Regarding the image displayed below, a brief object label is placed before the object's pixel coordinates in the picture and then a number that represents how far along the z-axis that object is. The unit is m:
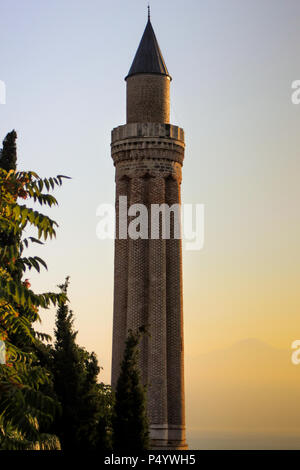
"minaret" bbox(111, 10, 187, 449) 36.28
